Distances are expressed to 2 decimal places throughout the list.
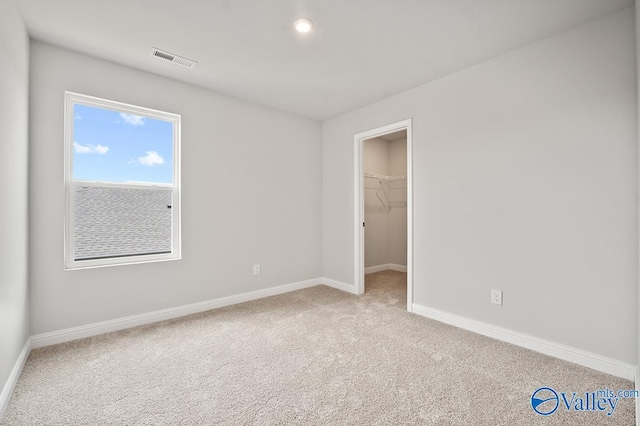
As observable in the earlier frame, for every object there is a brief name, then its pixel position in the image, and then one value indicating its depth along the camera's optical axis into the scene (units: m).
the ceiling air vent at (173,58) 2.61
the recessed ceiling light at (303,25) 2.18
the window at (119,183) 2.69
